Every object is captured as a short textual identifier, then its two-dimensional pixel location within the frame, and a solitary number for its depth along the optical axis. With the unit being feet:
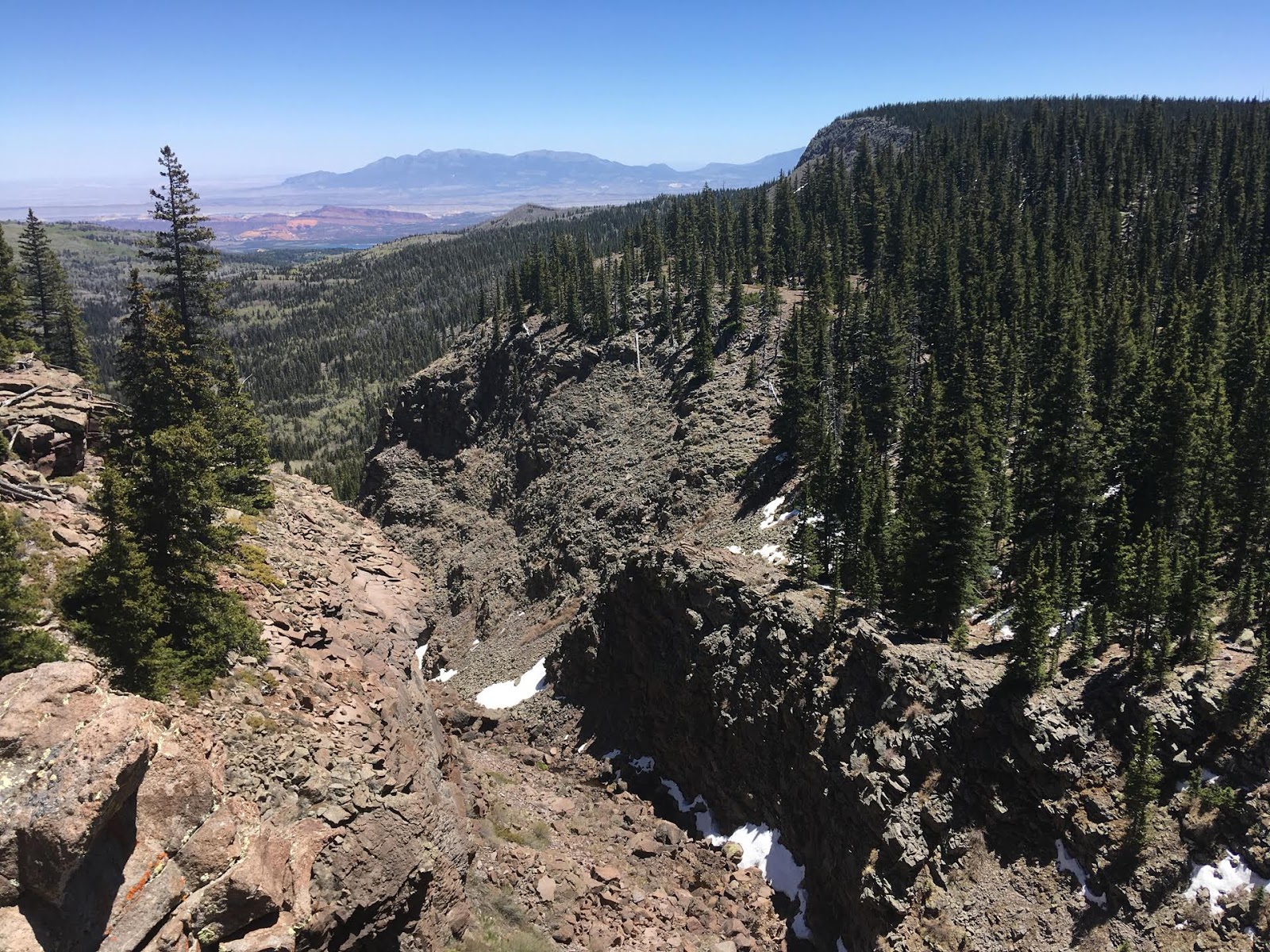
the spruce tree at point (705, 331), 276.41
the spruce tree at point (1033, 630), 97.25
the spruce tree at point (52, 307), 195.93
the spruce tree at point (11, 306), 155.74
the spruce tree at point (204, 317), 112.27
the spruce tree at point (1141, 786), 82.99
